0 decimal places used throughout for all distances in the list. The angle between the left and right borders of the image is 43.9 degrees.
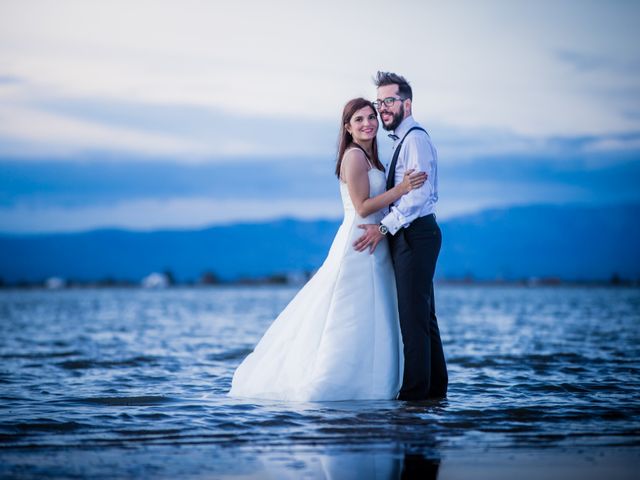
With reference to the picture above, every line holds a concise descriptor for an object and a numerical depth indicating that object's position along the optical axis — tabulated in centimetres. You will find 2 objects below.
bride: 736
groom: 723
